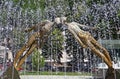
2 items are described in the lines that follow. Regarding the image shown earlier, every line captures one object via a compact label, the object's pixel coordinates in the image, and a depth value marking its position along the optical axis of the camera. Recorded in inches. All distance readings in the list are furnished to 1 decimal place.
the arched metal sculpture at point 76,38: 247.1
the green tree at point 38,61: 1006.7
